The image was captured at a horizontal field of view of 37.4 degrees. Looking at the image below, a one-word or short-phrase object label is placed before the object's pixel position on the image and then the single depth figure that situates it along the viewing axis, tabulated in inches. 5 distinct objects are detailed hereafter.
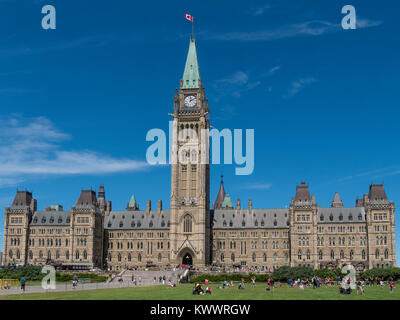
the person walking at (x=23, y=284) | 2770.7
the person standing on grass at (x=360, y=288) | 2581.2
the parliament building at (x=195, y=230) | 5644.7
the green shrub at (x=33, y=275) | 4074.1
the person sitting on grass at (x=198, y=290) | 2635.3
